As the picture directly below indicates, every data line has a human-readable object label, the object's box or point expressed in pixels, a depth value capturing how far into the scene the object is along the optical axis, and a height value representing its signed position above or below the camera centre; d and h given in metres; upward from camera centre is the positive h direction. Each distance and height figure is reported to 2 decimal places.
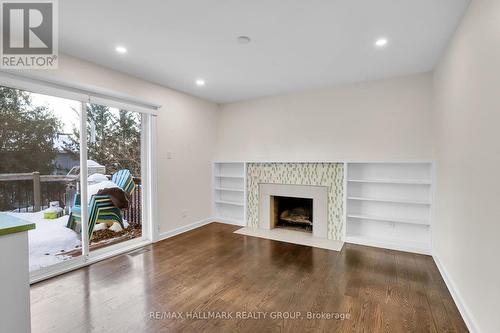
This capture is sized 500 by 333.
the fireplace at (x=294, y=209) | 4.13 -0.87
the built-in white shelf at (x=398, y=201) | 3.36 -0.53
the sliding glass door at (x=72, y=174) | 2.53 -0.08
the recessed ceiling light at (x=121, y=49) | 2.68 +1.38
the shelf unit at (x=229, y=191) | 5.04 -0.56
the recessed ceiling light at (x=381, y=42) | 2.54 +1.37
